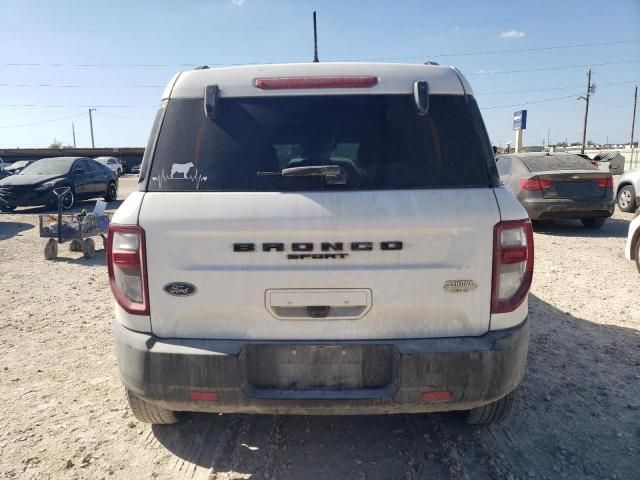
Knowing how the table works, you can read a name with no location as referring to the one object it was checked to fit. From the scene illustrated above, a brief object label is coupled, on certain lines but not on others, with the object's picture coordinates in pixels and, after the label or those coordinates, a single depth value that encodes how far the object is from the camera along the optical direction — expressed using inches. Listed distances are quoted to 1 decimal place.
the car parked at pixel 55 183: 518.9
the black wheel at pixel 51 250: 310.2
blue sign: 969.5
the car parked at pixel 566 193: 353.4
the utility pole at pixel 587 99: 1991.9
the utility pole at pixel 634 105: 2411.4
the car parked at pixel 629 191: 443.2
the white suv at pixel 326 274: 85.2
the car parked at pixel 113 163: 1360.7
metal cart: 298.7
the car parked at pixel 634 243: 250.1
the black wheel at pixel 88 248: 313.3
